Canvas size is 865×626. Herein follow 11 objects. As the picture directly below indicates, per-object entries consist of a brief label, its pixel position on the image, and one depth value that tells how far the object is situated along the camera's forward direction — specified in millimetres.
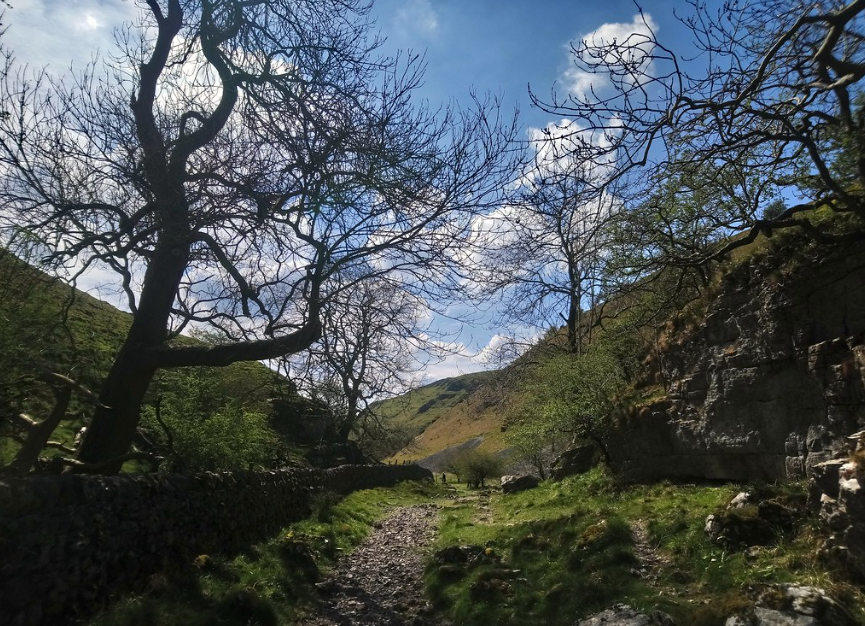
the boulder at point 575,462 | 19281
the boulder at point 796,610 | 4375
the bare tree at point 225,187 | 6723
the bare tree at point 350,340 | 8416
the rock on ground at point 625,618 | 5016
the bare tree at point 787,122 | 5930
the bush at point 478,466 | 34406
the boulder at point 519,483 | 22480
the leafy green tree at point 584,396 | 16438
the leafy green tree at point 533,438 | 19712
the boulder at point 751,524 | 6809
